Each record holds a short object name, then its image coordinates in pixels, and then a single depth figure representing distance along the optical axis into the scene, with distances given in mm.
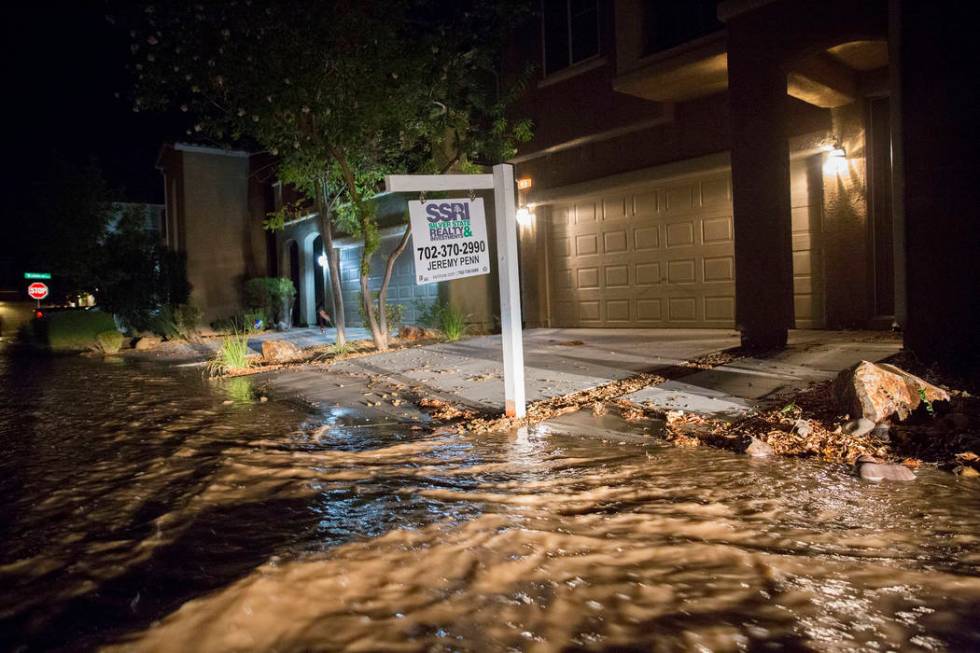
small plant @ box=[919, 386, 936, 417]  4761
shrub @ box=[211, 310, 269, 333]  18909
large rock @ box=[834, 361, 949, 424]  4711
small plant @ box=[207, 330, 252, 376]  10336
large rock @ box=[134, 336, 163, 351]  17000
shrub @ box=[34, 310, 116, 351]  19250
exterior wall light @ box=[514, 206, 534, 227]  13656
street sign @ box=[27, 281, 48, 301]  35066
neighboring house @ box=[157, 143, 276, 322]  22672
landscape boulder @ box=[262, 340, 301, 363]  11281
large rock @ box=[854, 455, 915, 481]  3805
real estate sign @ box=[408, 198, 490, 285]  5781
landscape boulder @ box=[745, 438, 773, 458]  4406
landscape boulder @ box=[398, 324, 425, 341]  12930
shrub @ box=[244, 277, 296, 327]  20234
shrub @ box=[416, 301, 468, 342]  12434
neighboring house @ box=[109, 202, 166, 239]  35556
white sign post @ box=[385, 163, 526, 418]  5668
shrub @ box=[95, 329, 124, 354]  16719
